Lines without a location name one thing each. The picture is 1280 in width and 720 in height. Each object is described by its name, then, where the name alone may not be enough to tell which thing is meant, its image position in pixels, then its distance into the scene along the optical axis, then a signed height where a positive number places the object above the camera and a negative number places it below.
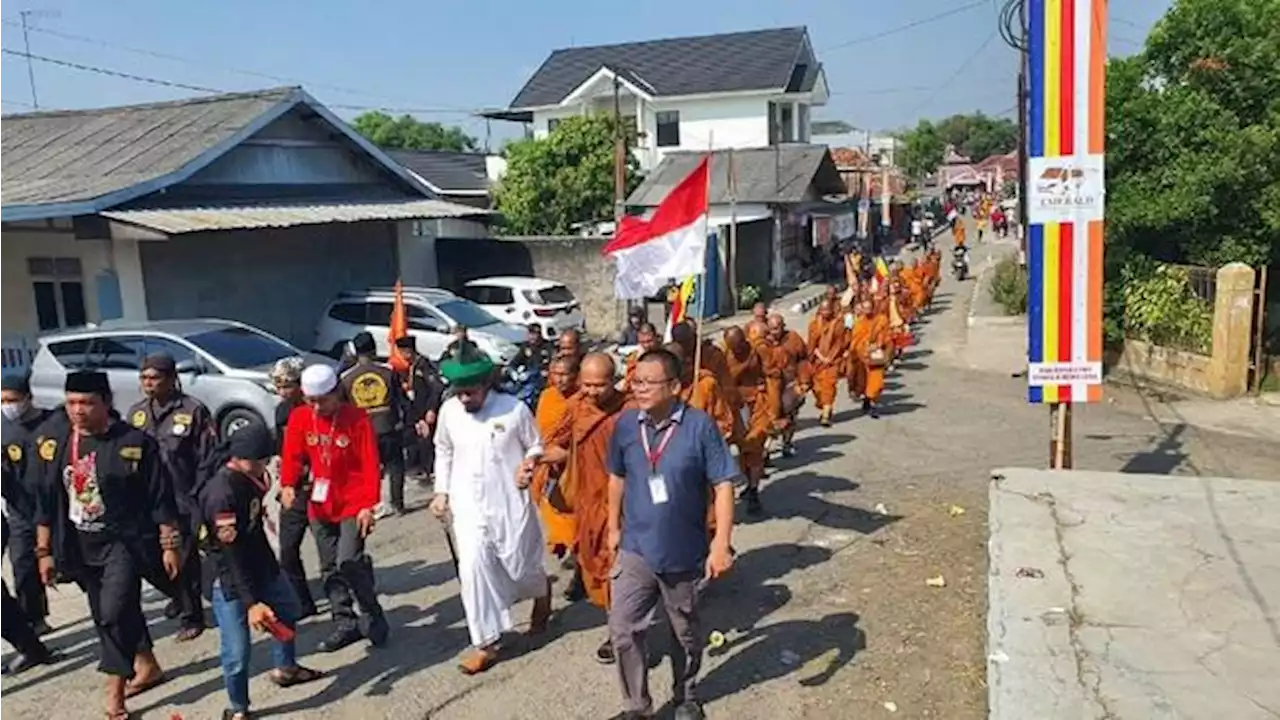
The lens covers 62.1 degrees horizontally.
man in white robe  5.51 -1.22
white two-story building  40.22 +5.70
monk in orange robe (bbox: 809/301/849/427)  12.53 -1.43
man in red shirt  5.73 -1.15
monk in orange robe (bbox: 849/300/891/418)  13.26 -1.63
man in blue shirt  4.70 -1.20
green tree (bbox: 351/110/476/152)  79.06 +9.58
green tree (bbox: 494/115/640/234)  29.53 +1.84
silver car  11.77 -1.05
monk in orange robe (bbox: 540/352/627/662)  5.86 -1.22
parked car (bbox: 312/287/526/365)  16.58 -1.07
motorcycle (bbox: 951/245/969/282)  33.22 -1.17
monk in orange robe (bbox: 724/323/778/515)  8.45 -1.39
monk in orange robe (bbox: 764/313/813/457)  10.11 -1.25
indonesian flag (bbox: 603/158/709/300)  7.31 +0.00
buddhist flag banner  7.80 +0.17
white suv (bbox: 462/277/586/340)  20.11 -1.00
